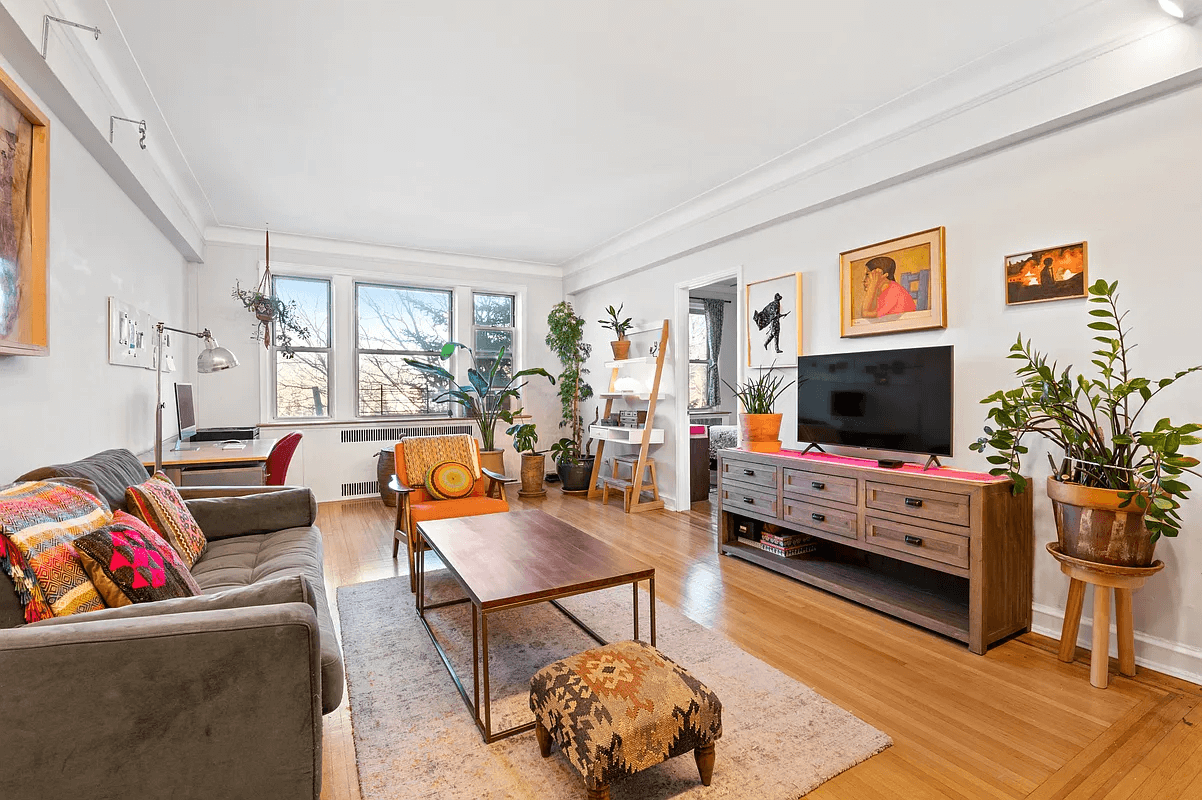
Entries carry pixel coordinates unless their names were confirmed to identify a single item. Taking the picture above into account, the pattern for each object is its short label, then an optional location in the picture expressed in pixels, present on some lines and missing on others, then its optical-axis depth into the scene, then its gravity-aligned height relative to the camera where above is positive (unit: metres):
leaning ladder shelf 5.39 -0.36
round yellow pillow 3.64 -0.52
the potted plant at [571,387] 6.37 +0.15
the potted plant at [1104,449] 2.10 -0.19
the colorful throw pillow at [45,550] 1.38 -0.38
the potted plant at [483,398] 5.99 +0.01
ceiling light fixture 2.12 +1.47
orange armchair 3.32 -0.64
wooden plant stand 2.22 -0.79
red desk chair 3.83 -0.41
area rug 1.72 -1.13
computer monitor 4.14 -0.10
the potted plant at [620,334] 5.81 +0.67
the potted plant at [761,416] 3.86 -0.11
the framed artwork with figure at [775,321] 4.04 +0.58
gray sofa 1.11 -0.61
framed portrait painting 3.17 +0.67
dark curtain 8.02 +0.80
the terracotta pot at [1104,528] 2.21 -0.50
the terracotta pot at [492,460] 5.89 -0.63
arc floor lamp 3.64 +0.25
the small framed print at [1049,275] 2.61 +0.60
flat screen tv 2.95 +0.00
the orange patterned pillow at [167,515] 2.25 -0.47
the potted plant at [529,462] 6.33 -0.70
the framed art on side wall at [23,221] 1.99 +0.65
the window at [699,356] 7.93 +0.62
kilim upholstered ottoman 1.52 -0.87
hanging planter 5.12 +0.80
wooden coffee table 1.99 -0.66
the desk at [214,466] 3.43 -0.42
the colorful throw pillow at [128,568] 1.49 -0.46
